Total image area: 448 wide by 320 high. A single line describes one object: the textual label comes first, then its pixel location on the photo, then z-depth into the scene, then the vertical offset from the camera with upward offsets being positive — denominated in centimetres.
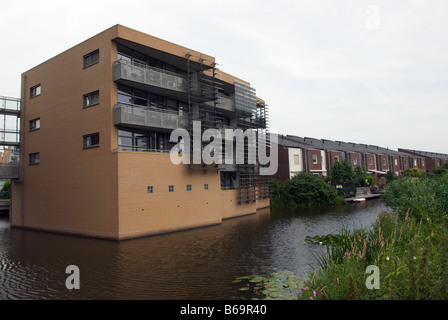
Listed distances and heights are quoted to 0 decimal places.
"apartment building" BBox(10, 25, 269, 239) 1858 +301
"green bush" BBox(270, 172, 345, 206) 3766 -194
